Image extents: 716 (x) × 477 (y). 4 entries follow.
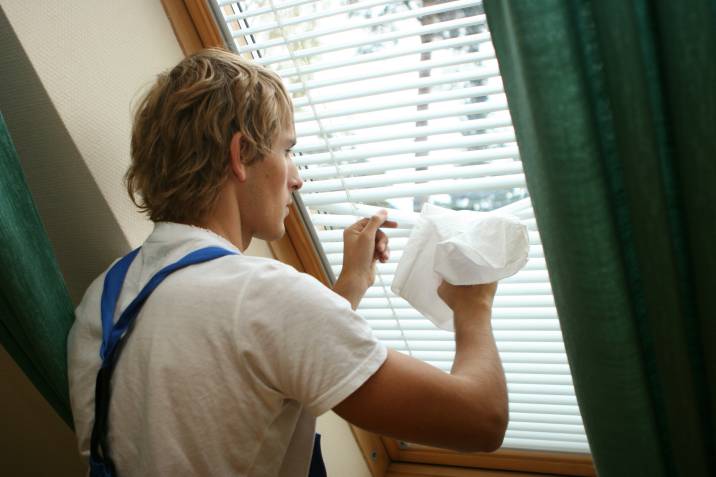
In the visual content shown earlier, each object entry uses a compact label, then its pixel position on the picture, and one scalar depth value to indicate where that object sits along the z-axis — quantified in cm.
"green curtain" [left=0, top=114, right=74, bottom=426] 111
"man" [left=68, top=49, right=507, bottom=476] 92
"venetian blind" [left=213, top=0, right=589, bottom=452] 134
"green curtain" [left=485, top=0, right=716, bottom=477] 88
